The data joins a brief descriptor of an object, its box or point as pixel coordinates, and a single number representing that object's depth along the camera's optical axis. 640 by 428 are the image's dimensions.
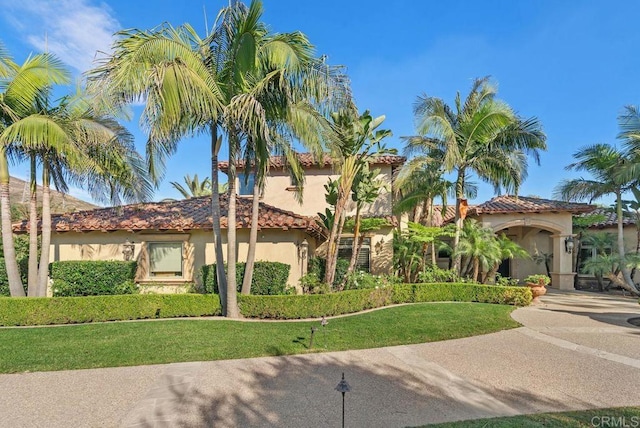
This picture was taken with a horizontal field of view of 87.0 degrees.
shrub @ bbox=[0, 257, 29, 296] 12.41
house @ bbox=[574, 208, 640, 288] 18.55
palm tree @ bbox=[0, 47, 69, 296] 10.31
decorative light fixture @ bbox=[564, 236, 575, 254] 17.27
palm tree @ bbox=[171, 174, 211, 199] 31.44
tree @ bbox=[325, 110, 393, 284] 12.48
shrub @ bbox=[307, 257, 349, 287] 13.63
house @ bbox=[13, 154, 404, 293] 13.17
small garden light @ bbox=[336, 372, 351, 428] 3.37
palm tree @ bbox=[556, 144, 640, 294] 15.79
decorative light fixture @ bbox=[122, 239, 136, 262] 13.37
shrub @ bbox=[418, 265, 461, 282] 14.52
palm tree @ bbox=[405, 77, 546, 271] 14.41
